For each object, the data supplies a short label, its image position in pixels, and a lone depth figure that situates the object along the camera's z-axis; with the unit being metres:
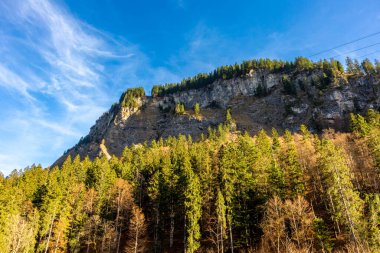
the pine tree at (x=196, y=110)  172.62
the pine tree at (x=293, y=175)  44.97
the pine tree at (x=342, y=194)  33.53
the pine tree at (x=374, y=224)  30.55
